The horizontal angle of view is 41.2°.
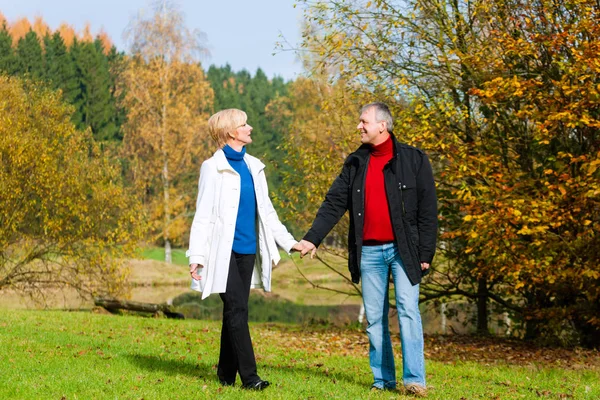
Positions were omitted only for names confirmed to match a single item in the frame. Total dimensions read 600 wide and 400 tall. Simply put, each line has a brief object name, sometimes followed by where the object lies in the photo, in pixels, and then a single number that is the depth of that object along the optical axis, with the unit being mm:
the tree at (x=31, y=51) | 67338
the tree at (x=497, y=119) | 10578
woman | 6293
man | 6262
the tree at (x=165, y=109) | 38219
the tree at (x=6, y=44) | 58653
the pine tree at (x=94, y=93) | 65688
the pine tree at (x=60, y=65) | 66500
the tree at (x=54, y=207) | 19609
